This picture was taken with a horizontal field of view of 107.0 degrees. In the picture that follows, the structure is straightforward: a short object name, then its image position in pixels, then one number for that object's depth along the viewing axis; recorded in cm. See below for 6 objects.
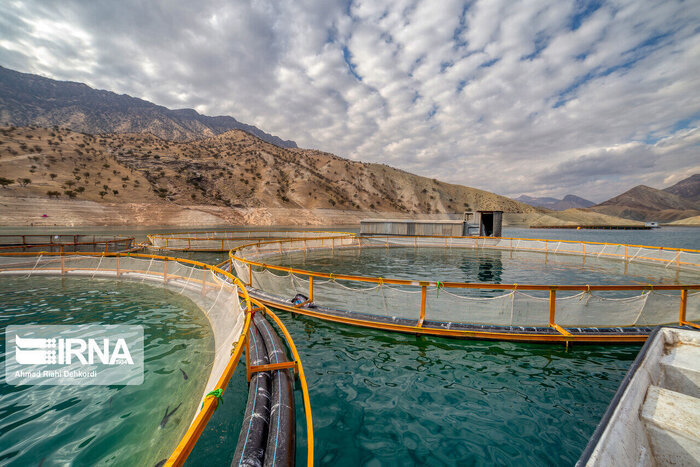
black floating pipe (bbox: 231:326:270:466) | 307
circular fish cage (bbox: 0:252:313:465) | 313
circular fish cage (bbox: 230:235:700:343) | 816
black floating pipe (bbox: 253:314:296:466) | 316
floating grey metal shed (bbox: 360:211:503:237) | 4250
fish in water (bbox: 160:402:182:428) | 479
